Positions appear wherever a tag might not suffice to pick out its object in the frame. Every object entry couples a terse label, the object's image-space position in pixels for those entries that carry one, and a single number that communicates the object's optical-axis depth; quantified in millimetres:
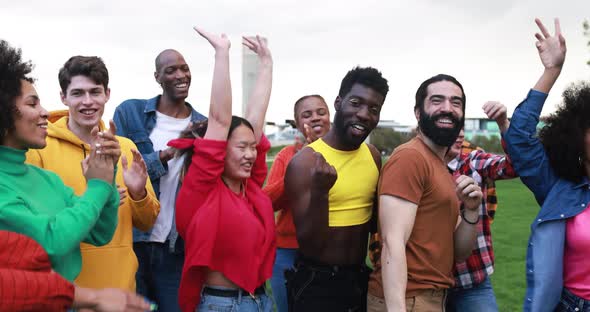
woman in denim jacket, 3465
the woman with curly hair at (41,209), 2377
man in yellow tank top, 3604
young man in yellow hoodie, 3521
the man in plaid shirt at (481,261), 4113
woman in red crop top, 3422
